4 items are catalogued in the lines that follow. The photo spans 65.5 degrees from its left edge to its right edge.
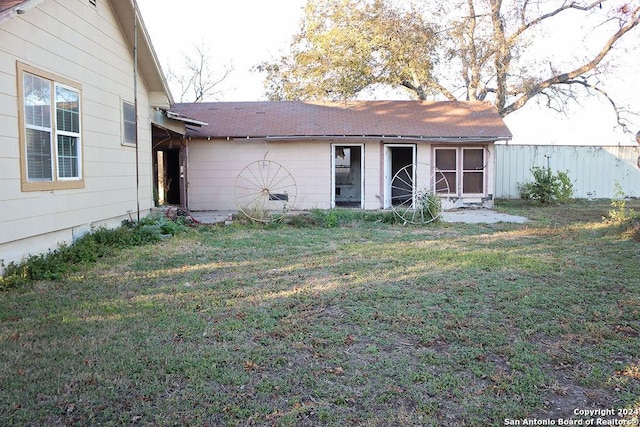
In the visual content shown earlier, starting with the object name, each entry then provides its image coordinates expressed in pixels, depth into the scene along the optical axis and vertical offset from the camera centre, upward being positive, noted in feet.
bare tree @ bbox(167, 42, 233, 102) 111.34 +23.05
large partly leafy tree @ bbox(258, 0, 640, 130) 59.82 +16.50
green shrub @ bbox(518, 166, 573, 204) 54.65 -0.65
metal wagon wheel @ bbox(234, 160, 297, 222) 50.03 -0.06
